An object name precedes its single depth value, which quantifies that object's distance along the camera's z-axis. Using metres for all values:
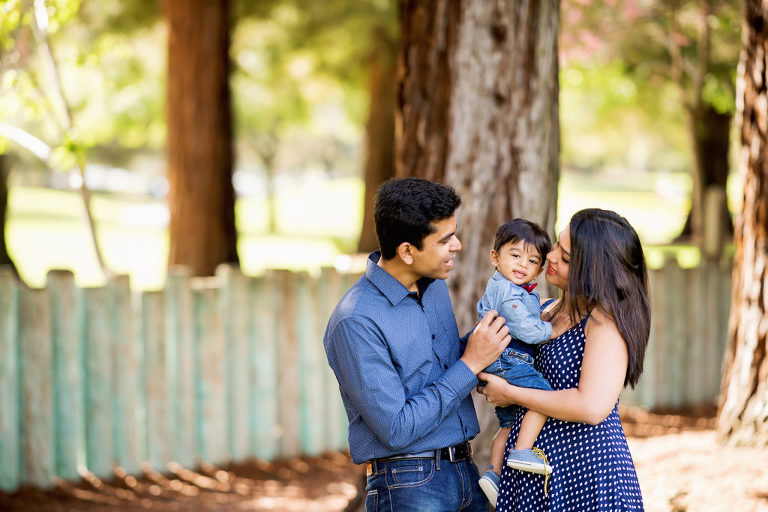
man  5.07
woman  5.12
